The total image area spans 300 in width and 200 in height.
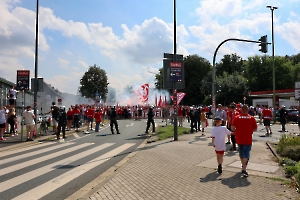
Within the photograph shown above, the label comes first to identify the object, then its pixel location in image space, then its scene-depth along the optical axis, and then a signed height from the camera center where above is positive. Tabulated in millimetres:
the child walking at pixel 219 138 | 7677 -738
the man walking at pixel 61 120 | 16203 -624
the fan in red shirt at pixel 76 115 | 20688 -452
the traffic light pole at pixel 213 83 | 17250 +1470
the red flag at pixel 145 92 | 39400 +2193
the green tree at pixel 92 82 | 54469 +4689
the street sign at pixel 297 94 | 19312 +967
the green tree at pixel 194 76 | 73375 +7972
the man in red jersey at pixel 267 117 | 18109 -463
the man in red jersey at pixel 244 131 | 7508 -542
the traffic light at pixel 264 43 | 18703 +4004
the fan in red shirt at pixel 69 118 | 20469 -653
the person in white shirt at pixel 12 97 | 17250 +627
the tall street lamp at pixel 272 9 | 31031 +10159
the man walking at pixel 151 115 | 18672 -384
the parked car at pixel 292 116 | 30234 -650
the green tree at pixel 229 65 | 84812 +12254
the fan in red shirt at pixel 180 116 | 24106 -563
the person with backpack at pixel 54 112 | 16547 -202
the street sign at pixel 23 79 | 15520 +1467
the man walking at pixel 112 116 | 18969 -464
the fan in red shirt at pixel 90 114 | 20797 -378
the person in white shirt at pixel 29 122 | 14680 -661
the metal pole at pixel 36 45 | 17000 +3627
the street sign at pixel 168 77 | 14656 +1506
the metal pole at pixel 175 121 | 14414 -570
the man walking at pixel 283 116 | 20567 -452
